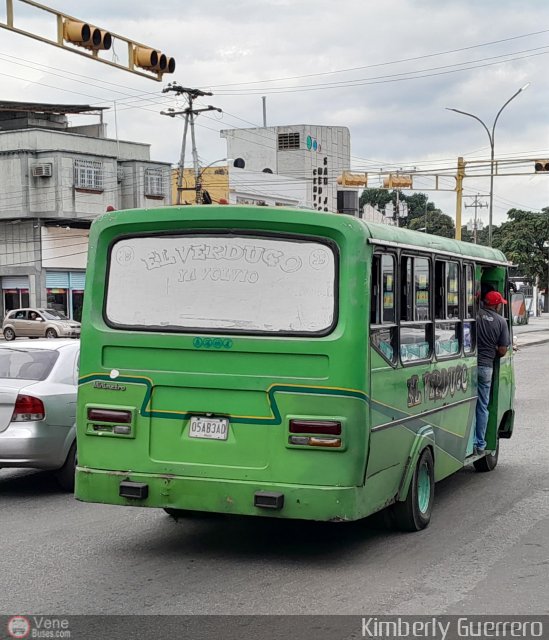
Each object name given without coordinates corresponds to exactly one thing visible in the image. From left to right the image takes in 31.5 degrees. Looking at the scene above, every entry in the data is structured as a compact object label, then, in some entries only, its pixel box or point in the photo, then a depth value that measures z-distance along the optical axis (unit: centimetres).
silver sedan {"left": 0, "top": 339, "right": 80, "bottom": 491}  895
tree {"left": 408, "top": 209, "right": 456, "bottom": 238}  11544
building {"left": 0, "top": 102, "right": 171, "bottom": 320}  5188
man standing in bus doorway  988
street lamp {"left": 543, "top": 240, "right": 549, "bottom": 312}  8735
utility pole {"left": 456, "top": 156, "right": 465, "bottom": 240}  3192
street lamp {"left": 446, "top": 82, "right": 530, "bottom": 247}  4073
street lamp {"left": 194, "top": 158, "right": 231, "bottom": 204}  3953
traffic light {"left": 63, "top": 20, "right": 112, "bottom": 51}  1329
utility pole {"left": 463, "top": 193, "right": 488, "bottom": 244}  10800
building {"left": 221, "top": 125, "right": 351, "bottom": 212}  8000
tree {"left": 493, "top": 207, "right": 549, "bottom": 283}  8094
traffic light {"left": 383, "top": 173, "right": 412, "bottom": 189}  3061
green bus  640
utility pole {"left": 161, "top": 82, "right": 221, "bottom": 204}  4441
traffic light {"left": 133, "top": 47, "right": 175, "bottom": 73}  1444
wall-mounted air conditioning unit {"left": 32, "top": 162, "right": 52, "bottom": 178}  5178
